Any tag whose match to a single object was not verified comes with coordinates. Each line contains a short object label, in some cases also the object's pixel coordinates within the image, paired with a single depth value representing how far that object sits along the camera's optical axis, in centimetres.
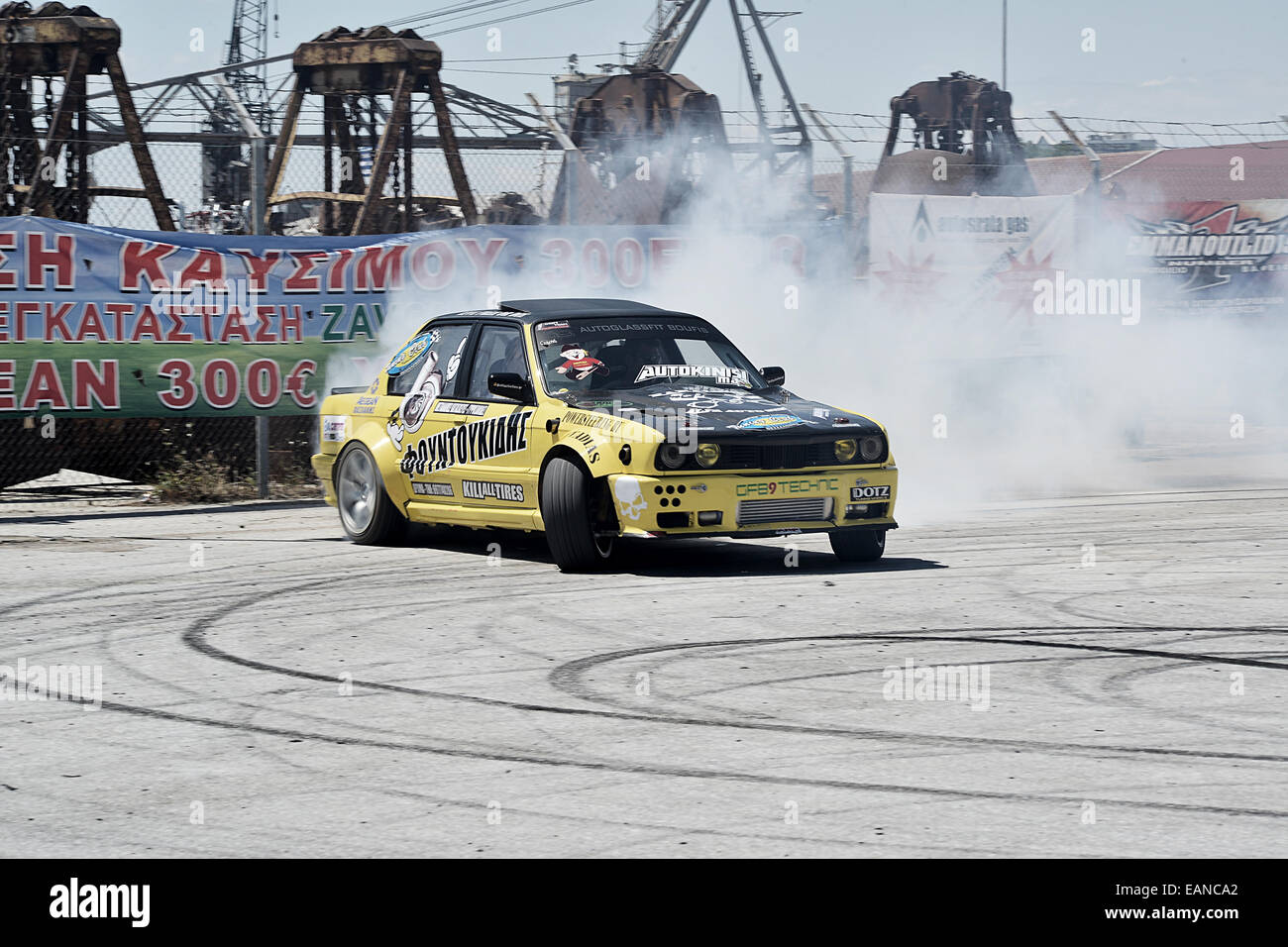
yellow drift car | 874
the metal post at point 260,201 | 1384
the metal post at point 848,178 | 1669
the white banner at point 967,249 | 1714
